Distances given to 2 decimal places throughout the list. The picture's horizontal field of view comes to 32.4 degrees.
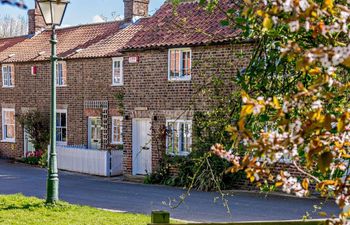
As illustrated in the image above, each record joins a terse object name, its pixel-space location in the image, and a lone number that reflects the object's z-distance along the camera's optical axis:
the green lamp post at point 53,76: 13.29
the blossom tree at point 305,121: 2.61
